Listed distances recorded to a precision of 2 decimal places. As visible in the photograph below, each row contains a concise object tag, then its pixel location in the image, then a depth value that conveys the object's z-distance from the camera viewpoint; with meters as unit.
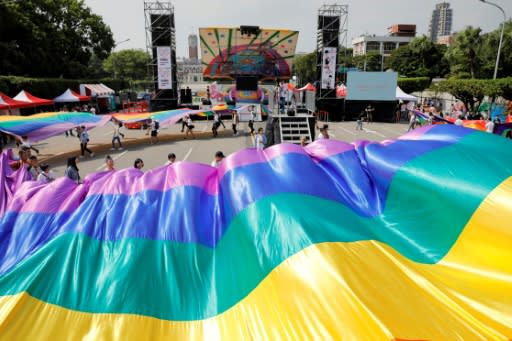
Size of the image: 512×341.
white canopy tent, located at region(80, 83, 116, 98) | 33.75
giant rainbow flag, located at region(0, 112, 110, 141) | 11.79
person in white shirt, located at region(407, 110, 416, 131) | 19.71
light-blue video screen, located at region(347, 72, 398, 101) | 26.23
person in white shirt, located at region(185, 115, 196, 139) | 18.95
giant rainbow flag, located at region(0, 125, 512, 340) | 2.52
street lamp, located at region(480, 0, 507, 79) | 20.68
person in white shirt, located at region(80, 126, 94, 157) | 14.32
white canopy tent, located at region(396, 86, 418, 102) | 28.72
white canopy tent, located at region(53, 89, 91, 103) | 29.42
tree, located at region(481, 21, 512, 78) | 35.53
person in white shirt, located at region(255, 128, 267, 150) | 12.01
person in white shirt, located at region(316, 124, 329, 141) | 10.13
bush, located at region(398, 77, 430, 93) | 47.97
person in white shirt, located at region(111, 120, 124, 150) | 16.02
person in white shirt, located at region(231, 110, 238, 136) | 20.12
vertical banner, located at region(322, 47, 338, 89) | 26.59
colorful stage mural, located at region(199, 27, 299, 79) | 30.08
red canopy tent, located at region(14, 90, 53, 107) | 22.00
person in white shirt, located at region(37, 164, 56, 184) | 6.86
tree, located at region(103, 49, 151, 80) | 78.88
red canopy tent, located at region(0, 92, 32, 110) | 18.69
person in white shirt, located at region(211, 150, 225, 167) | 6.67
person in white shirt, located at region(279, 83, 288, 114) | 27.82
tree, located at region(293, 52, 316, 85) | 79.38
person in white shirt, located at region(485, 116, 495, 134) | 13.52
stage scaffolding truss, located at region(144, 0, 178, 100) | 25.36
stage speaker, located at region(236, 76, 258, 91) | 28.77
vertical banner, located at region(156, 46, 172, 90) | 26.03
